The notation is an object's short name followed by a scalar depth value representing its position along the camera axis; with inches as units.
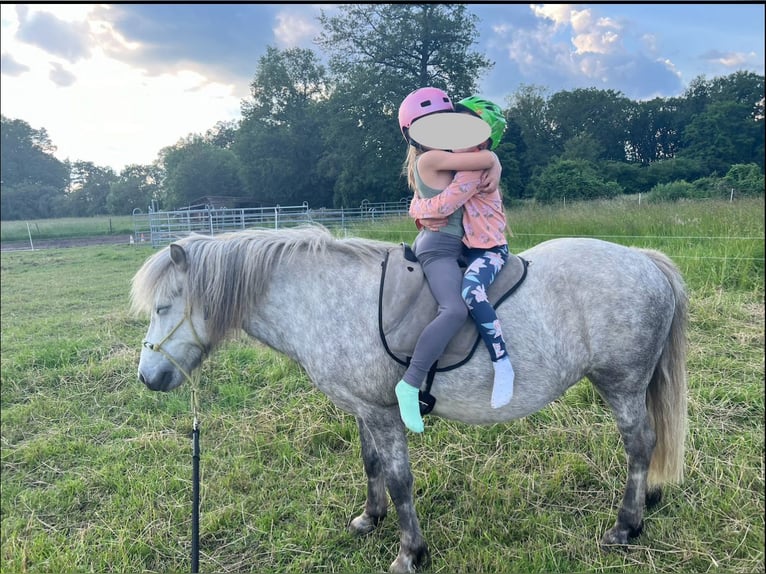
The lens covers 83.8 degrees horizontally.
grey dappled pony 79.0
